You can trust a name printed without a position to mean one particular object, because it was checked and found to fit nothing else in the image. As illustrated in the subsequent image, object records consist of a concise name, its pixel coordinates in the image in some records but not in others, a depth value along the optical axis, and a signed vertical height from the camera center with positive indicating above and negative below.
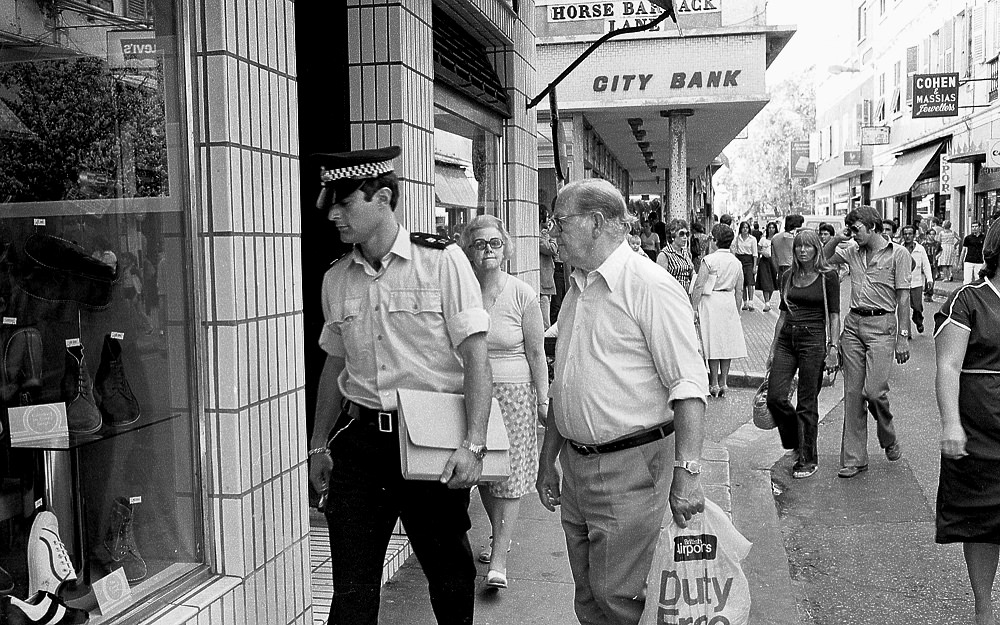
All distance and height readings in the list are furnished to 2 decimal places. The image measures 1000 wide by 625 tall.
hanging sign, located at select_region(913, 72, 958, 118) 26.17 +4.09
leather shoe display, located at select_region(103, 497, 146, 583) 3.41 -0.98
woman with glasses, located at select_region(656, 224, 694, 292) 11.74 -0.03
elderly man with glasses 3.29 -0.49
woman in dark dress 4.27 -0.73
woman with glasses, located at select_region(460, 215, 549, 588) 5.00 -0.52
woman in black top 7.25 -0.58
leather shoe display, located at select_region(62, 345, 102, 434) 3.29 -0.44
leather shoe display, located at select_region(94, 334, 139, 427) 3.43 -0.44
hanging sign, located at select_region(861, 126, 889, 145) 37.38 +4.37
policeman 3.42 -0.41
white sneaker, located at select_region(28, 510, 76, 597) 3.11 -0.93
